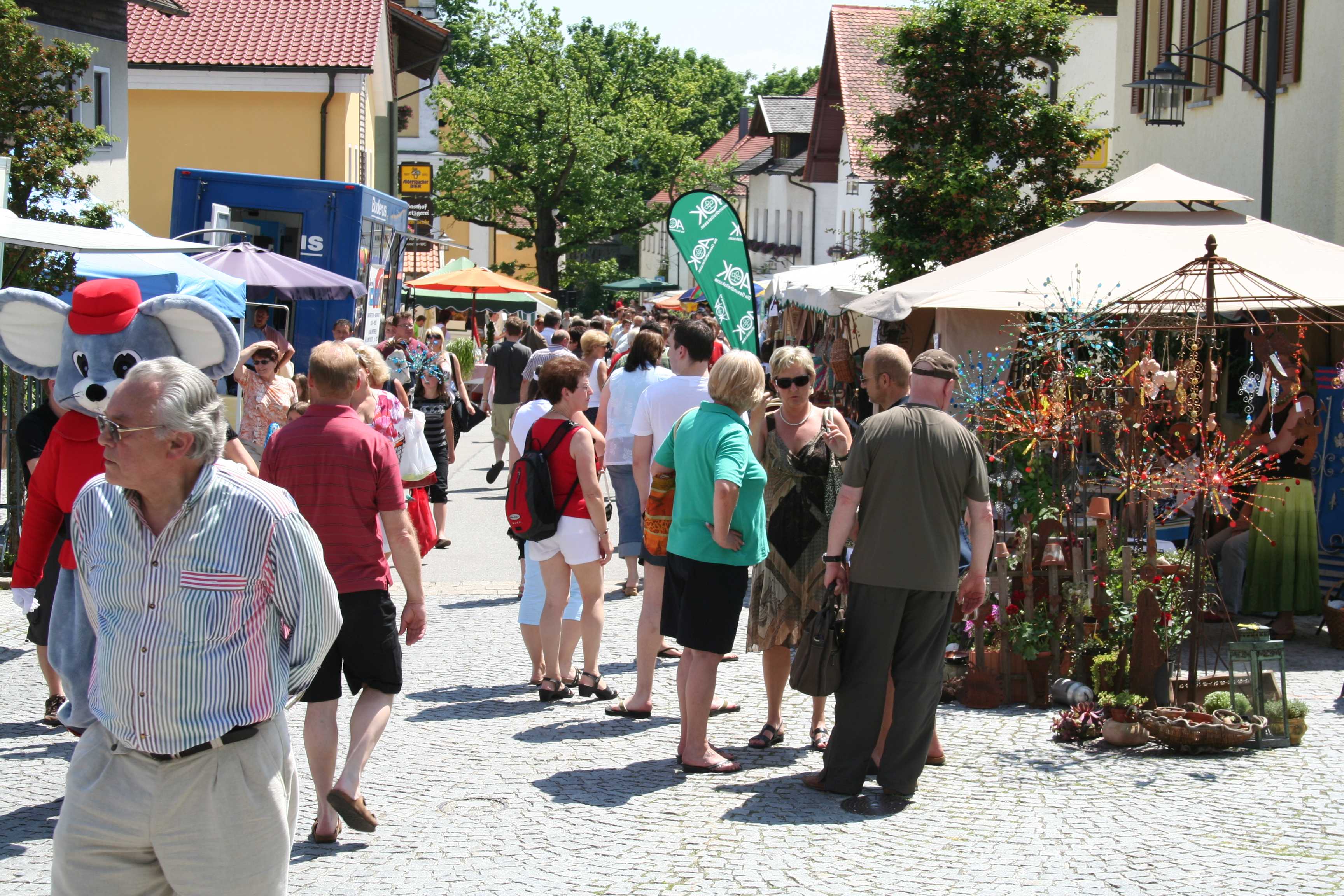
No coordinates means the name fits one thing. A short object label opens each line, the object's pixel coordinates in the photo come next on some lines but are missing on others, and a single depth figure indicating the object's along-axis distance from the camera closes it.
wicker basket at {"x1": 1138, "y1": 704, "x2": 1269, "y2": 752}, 6.14
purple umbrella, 13.06
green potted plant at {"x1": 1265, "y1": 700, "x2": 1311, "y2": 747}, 6.31
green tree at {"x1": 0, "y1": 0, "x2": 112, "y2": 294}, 11.02
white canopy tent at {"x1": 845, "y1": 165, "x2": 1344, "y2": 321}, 8.54
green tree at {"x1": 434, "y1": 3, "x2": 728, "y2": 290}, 49.62
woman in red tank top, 6.73
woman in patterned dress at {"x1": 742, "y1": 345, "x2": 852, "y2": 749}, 6.04
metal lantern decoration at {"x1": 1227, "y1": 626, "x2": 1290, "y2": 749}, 6.31
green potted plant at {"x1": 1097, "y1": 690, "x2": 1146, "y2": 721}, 6.30
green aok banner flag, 10.38
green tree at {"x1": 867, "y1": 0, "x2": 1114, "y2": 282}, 14.24
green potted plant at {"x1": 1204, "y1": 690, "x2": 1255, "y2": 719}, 6.37
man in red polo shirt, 4.87
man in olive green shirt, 5.34
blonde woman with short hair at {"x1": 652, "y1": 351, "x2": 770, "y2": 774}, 5.77
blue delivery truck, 16.56
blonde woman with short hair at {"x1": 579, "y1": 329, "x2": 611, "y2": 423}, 11.02
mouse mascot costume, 5.29
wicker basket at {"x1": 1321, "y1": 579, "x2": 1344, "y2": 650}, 8.34
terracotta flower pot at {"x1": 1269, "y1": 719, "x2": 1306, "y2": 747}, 6.30
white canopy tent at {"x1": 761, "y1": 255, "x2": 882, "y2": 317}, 15.12
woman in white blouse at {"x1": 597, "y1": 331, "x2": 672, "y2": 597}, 9.27
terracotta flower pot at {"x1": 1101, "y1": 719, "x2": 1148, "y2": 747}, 6.24
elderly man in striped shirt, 3.11
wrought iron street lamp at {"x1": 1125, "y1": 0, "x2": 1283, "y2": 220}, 12.70
